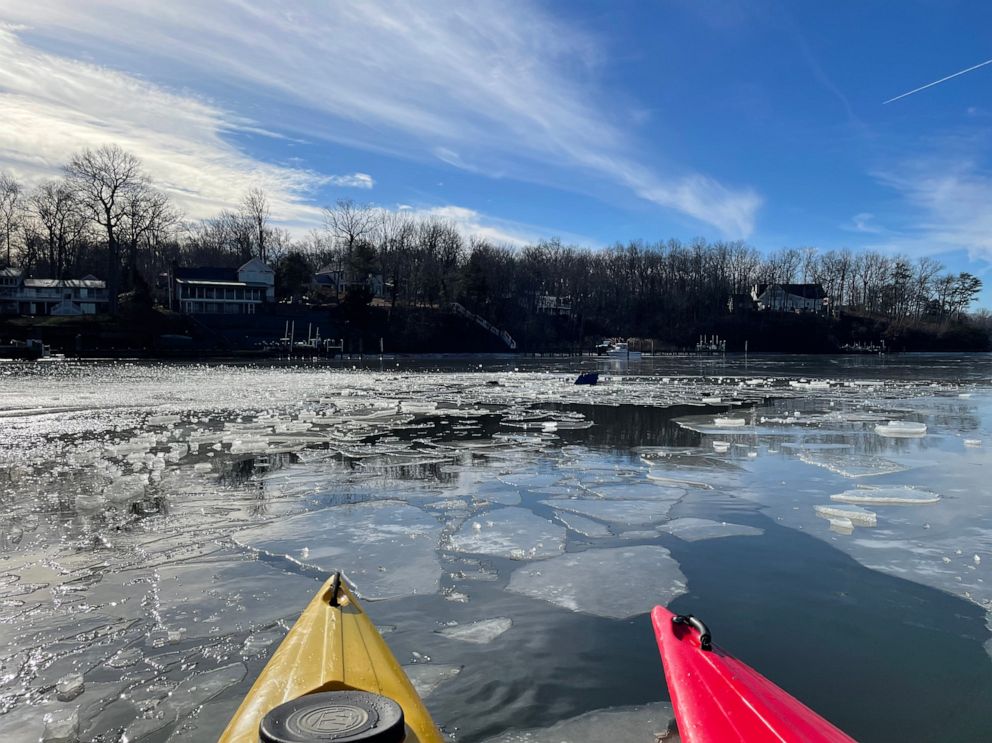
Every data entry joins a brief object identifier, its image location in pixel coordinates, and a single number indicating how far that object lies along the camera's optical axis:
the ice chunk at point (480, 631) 4.12
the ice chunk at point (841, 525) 6.24
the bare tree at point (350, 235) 83.14
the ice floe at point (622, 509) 6.79
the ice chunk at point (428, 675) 3.52
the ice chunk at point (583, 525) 6.32
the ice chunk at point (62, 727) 3.07
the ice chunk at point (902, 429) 12.44
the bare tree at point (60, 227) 69.39
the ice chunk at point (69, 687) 3.43
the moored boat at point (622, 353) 66.56
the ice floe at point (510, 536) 5.77
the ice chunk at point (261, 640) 3.93
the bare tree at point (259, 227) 86.89
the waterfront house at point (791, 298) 110.00
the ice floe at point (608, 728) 3.08
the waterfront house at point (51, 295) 67.56
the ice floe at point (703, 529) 6.16
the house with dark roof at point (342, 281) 78.06
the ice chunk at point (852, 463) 8.98
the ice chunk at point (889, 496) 7.27
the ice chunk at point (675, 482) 8.31
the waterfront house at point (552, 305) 92.06
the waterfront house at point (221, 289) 70.50
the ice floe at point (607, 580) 4.65
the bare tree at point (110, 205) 61.47
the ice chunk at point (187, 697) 3.17
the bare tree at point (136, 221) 64.44
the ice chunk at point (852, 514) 6.54
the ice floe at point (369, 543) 5.11
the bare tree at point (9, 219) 71.22
